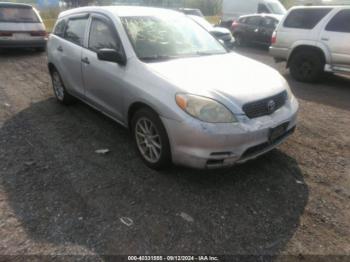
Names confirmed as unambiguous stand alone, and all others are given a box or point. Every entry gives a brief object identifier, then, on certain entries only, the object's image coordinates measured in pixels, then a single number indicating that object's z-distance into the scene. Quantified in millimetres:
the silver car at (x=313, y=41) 7207
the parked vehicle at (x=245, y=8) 17141
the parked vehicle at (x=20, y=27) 10117
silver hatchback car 3047
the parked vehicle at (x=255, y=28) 13281
